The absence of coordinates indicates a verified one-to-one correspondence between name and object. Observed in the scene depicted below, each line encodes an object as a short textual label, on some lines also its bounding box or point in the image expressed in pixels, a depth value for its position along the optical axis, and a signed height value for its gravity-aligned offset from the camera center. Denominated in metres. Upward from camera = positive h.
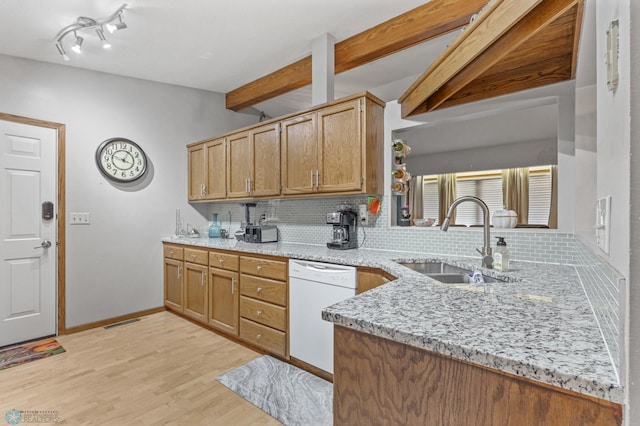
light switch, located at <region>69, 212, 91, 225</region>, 3.22 -0.08
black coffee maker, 2.76 -0.15
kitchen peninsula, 0.62 -0.31
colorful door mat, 2.58 -1.22
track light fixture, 2.38 +1.41
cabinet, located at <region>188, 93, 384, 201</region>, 2.52 +0.53
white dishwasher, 2.21 -0.66
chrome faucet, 1.79 -0.14
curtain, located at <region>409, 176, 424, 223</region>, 4.42 +0.24
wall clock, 3.40 +0.56
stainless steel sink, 1.83 -0.38
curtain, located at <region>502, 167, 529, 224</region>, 3.85 +0.27
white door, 2.88 -0.22
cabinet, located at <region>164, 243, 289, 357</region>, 2.58 -0.77
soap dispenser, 1.71 -0.24
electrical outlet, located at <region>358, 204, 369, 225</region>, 2.80 -0.02
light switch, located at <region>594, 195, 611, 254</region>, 0.68 -0.02
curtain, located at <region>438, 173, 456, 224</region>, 4.29 +0.28
